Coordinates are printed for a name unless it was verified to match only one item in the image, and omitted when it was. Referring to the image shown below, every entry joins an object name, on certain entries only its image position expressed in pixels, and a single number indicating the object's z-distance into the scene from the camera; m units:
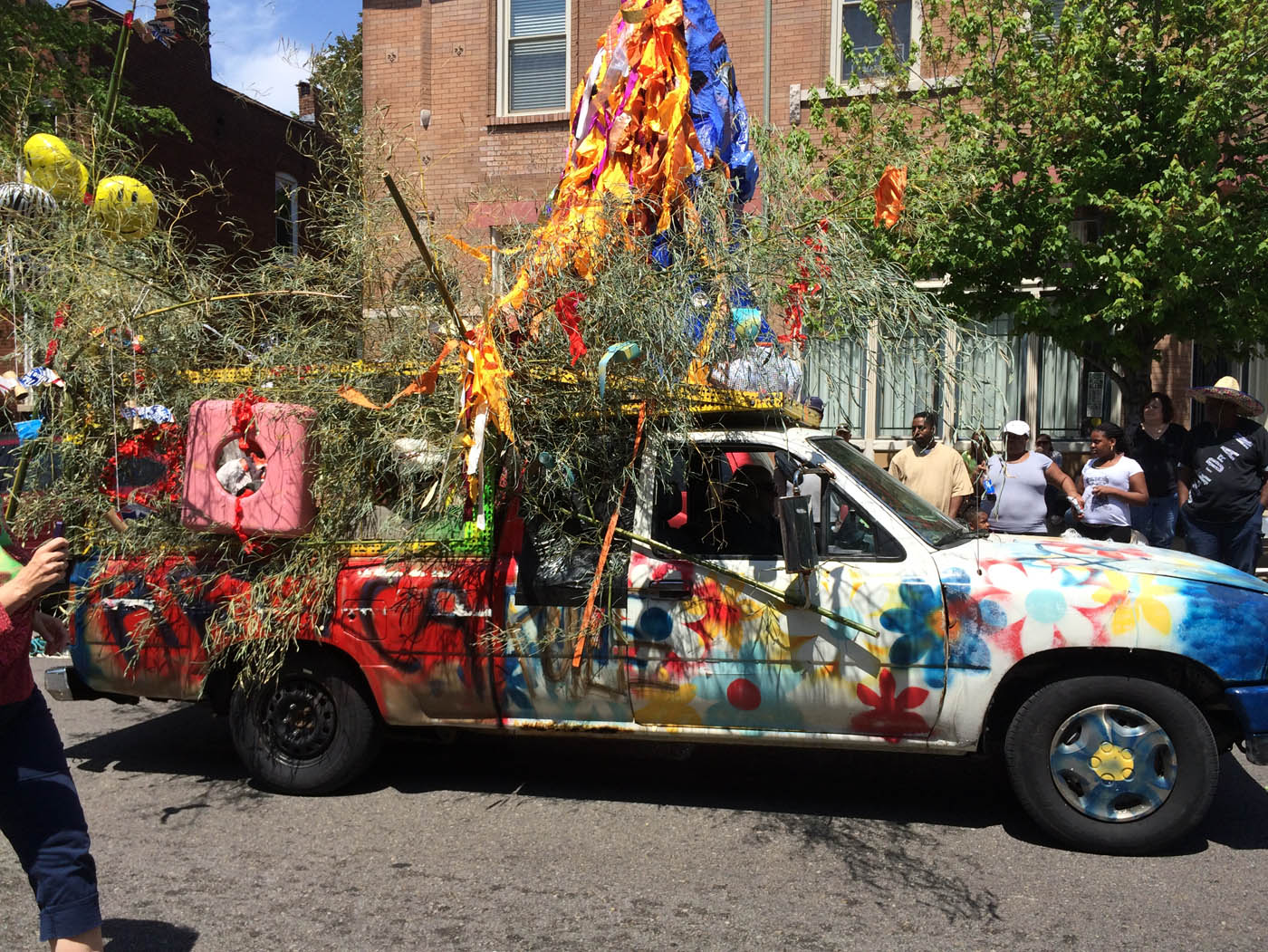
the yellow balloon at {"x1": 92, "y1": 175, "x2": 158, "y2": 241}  5.36
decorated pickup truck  4.43
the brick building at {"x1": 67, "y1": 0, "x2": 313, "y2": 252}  18.67
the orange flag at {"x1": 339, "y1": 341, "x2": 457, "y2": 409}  4.41
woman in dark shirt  8.70
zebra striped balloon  5.53
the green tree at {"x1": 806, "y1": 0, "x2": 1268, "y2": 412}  8.98
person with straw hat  7.62
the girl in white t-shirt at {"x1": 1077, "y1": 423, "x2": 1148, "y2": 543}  7.89
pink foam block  4.88
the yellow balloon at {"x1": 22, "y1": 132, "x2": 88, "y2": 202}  5.87
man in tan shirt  7.79
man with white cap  7.61
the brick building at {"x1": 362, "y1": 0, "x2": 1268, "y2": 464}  12.66
